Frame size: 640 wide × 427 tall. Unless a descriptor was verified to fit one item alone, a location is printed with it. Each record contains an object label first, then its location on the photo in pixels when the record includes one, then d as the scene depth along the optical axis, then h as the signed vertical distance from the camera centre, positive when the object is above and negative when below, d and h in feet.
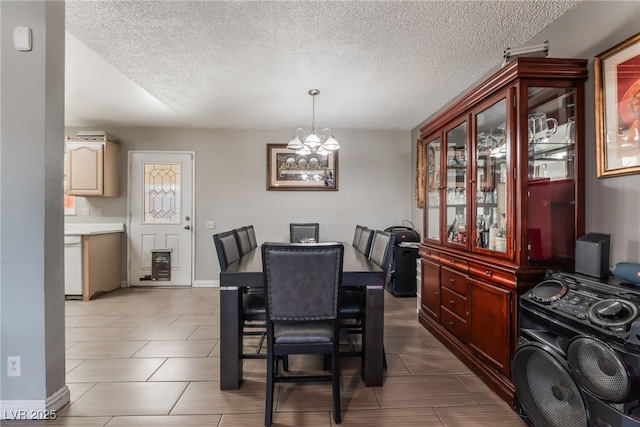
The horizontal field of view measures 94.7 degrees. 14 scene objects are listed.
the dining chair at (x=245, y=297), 6.61 -2.04
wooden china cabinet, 5.84 +0.36
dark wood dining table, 6.18 -2.24
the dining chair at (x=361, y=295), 6.83 -2.05
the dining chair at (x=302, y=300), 5.32 -1.58
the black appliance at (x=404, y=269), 13.48 -2.55
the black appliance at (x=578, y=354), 3.55 -1.96
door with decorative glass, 15.25 -0.36
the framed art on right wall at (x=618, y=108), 4.95 +1.84
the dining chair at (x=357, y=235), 10.98 -0.79
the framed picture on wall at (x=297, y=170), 15.33 +2.32
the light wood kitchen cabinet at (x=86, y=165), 14.05 +2.42
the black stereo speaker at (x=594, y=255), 4.98 -0.73
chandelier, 9.68 +2.37
